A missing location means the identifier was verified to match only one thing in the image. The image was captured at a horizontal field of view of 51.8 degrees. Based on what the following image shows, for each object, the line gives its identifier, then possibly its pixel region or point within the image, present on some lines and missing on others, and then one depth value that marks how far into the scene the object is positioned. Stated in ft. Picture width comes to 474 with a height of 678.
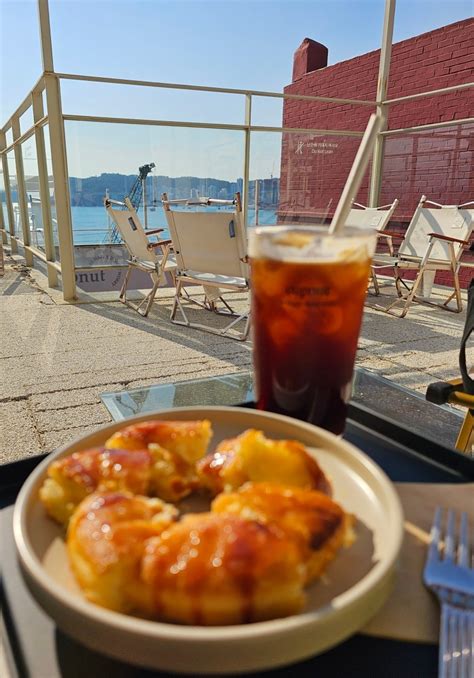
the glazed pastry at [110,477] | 1.49
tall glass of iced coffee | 1.84
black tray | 1.29
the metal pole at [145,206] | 16.88
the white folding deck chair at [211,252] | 13.16
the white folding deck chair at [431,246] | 15.79
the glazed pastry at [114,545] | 1.13
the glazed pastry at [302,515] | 1.23
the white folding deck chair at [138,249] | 14.97
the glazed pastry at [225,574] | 1.07
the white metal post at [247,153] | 17.36
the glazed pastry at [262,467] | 1.56
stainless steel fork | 1.31
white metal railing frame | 14.58
